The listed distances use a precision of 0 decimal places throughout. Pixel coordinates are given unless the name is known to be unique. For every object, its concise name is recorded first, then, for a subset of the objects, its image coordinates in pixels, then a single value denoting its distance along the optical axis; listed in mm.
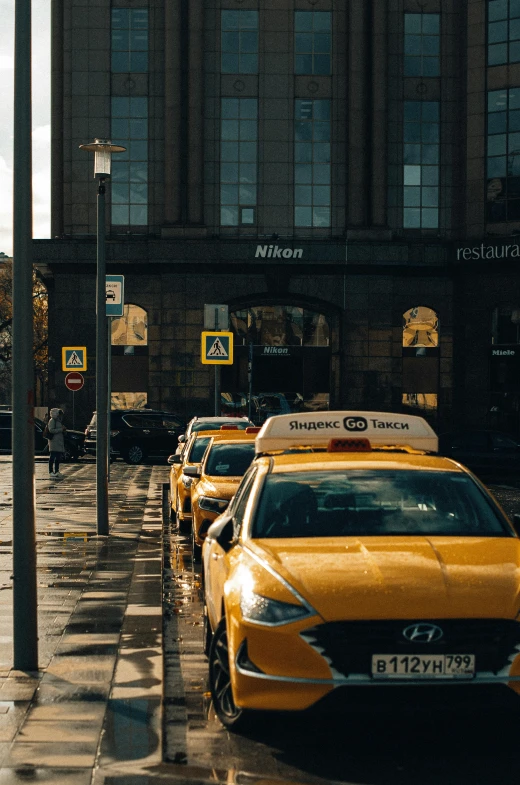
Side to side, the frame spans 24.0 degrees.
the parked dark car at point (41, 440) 40062
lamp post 16609
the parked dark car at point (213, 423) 23469
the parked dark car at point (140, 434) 39250
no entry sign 34656
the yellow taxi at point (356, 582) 5734
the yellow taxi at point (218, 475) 14086
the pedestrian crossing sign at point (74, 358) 29797
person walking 31219
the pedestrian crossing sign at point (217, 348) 26922
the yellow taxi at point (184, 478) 16812
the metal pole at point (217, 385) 27503
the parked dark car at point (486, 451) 33250
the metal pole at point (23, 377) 7699
